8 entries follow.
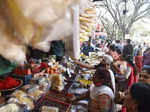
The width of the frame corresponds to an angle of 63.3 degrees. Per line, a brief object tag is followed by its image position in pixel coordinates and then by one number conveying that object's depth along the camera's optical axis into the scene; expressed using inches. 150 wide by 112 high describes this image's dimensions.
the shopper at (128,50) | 134.9
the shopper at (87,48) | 133.1
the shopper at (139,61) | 122.6
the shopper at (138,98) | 31.7
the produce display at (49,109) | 40.4
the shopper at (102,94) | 46.7
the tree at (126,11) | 199.8
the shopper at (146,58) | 101.2
